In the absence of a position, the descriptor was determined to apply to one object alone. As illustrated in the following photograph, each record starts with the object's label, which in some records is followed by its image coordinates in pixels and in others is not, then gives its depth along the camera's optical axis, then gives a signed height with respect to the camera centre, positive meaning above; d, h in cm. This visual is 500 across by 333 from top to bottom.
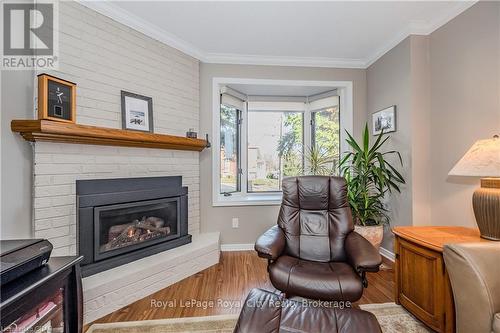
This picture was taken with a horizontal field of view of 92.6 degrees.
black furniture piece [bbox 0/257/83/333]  100 -64
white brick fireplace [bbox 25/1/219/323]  182 +14
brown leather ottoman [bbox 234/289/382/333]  108 -72
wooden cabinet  150 -73
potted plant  252 -22
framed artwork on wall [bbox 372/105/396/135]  271 +56
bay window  356 +44
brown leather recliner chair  150 -60
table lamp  152 -9
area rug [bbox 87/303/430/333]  166 -114
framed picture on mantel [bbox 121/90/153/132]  231 +55
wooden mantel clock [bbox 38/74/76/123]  168 +49
